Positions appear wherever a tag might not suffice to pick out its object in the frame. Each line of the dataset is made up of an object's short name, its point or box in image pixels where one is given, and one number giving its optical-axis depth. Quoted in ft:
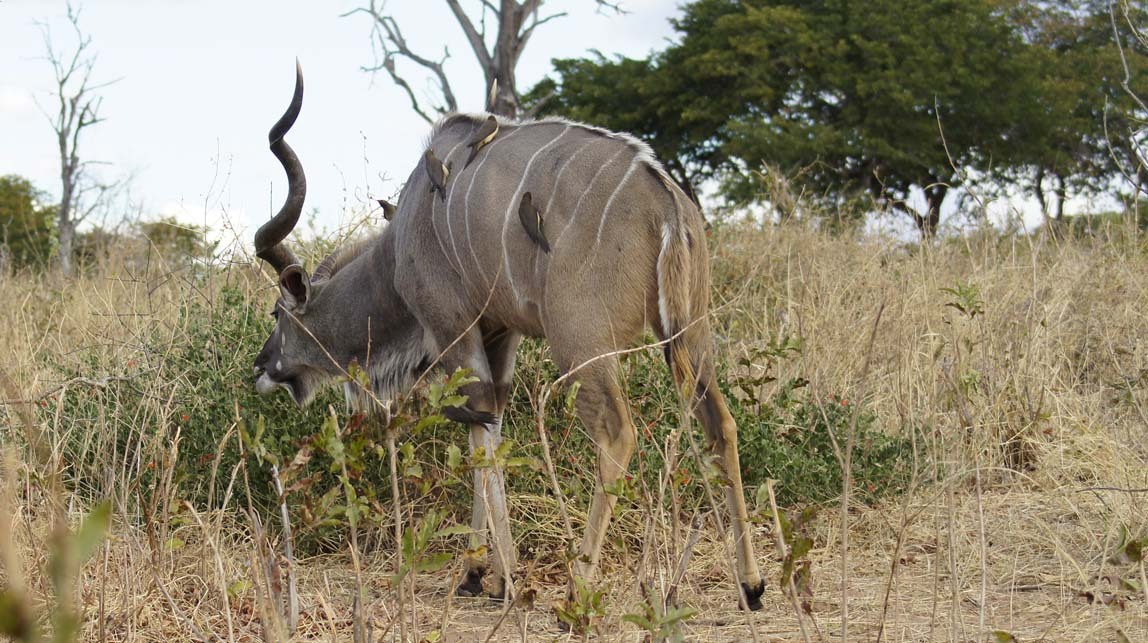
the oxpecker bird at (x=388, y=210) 27.07
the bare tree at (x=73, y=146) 121.49
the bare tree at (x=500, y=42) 103.86
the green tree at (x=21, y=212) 95.71
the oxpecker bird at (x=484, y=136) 22.97
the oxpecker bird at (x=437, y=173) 22.88
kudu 19.61
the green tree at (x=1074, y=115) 100.17
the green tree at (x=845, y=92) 100.01
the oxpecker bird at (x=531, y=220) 20.22
